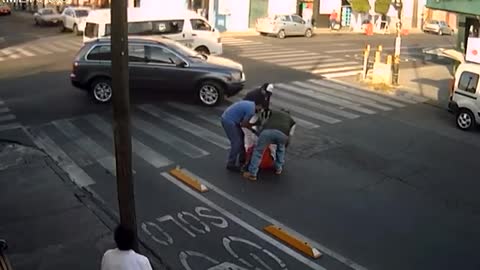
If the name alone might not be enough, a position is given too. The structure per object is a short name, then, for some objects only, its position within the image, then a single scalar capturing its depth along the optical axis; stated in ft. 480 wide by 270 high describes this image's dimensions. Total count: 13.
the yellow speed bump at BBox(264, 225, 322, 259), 24.85
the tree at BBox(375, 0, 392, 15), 163.02
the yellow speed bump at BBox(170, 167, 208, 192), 31.99
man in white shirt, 15.87
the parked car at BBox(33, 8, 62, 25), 136.56
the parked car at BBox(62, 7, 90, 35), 115.75
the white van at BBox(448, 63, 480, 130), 48.96
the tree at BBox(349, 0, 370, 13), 158.20
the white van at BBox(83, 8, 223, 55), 74.23
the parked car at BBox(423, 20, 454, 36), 165.68
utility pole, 19.84
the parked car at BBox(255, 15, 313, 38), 124.88
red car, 179.60
